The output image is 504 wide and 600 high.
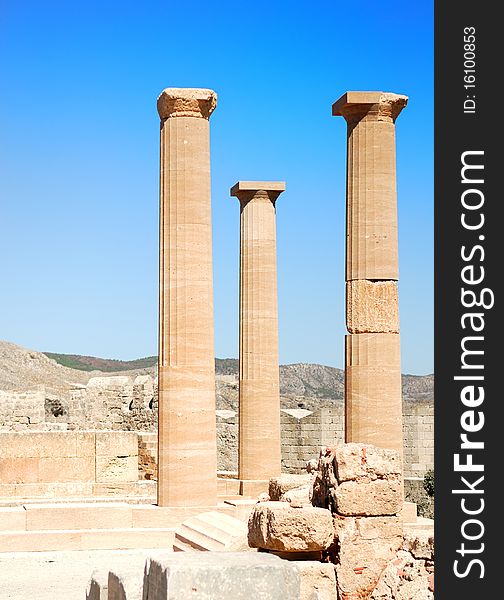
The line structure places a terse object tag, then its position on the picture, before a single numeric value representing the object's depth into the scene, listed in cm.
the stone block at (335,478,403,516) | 1330
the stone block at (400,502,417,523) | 2259
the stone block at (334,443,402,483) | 1338
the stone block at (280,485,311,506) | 1420
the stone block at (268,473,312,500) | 1652
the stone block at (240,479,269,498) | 2694
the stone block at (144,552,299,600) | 955
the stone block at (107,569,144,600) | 1108
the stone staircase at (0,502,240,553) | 2052
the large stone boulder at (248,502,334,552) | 1284
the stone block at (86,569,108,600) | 1229
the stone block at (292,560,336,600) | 1266
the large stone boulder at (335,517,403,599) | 1300
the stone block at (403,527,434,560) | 1282
